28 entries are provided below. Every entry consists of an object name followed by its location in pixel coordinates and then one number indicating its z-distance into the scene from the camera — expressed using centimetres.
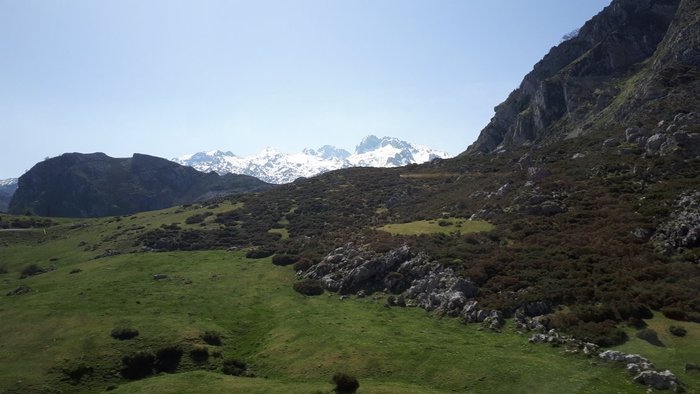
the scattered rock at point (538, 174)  7981
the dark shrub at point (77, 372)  3712
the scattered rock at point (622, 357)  3040
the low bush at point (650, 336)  3328
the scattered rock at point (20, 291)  5905
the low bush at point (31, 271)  7672
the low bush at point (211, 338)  4334
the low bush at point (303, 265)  6600
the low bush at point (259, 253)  7644
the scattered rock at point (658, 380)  2743
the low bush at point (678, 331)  3375
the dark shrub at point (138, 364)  3856
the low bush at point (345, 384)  3133
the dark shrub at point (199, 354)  4044
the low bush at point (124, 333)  4291
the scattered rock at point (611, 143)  9148
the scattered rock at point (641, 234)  4947
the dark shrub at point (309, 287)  5681
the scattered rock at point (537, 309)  4088
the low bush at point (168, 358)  3938
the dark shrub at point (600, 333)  3409
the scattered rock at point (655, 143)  7594
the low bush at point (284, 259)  7075
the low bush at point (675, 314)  3588
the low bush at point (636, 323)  3588
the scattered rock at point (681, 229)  4525
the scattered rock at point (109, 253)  8460
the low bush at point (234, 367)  3747
